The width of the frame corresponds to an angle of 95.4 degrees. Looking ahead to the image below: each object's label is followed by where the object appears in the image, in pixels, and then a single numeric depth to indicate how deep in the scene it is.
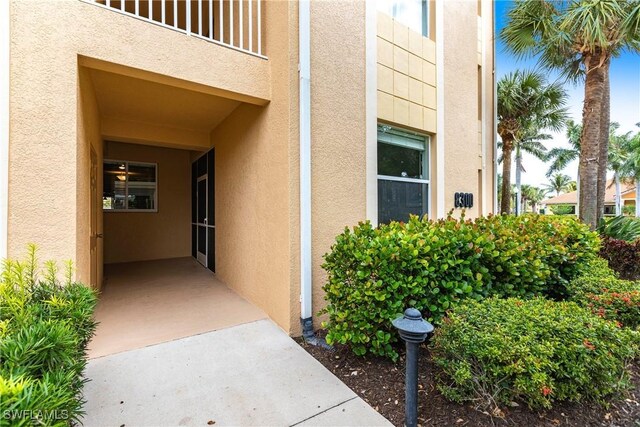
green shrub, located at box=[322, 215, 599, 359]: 2.83
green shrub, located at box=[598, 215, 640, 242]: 6.39
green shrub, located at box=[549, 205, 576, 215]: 35.05
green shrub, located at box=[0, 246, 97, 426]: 1.11
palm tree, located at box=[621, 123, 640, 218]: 24.23
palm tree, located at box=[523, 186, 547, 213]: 49.34
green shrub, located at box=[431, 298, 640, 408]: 2.06
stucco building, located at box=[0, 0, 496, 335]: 2.73
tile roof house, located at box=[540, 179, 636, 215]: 36.12
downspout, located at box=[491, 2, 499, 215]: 7.36
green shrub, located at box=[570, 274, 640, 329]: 2.88
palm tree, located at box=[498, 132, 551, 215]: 22.40
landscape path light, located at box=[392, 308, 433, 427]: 2.15
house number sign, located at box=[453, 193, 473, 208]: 5.86
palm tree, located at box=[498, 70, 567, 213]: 11.41
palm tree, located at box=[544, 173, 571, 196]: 45.56
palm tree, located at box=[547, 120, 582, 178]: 26.33
